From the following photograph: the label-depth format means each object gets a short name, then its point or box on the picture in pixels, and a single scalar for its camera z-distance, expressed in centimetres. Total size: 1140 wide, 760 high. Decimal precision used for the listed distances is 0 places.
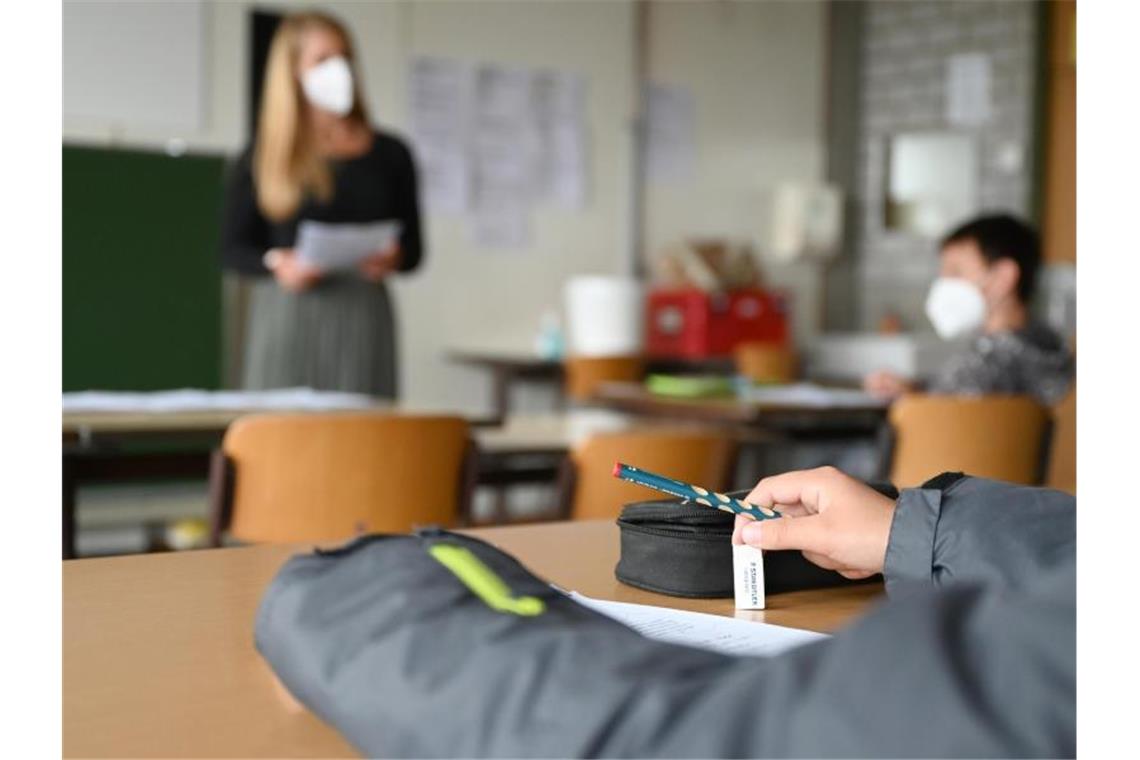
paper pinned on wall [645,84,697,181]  688
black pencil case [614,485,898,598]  96
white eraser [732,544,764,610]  94
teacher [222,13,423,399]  354
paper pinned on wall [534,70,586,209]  653
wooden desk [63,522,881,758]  65
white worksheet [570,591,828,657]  79
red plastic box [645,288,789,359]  636
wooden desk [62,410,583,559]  262
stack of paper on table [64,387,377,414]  298
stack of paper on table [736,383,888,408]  364
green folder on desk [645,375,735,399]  392
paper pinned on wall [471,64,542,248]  632
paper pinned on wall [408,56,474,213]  611
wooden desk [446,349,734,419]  602
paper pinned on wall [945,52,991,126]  691
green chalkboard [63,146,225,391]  508
